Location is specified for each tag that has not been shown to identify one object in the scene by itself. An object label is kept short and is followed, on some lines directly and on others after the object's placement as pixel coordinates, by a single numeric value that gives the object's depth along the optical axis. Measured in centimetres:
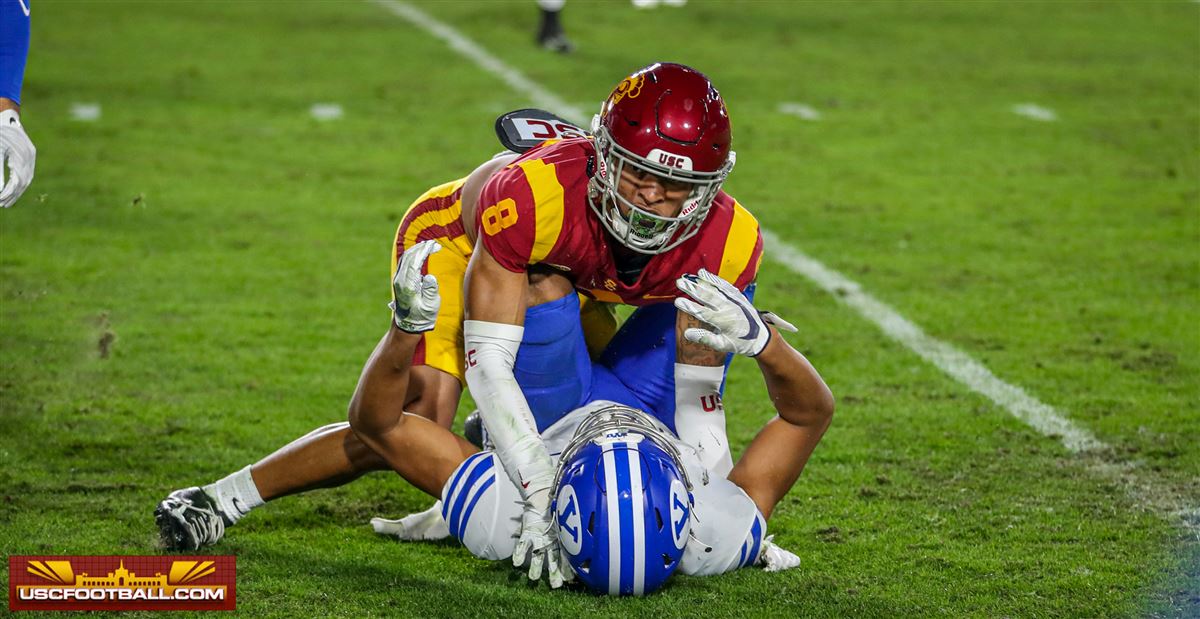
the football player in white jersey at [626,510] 768
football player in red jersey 824
